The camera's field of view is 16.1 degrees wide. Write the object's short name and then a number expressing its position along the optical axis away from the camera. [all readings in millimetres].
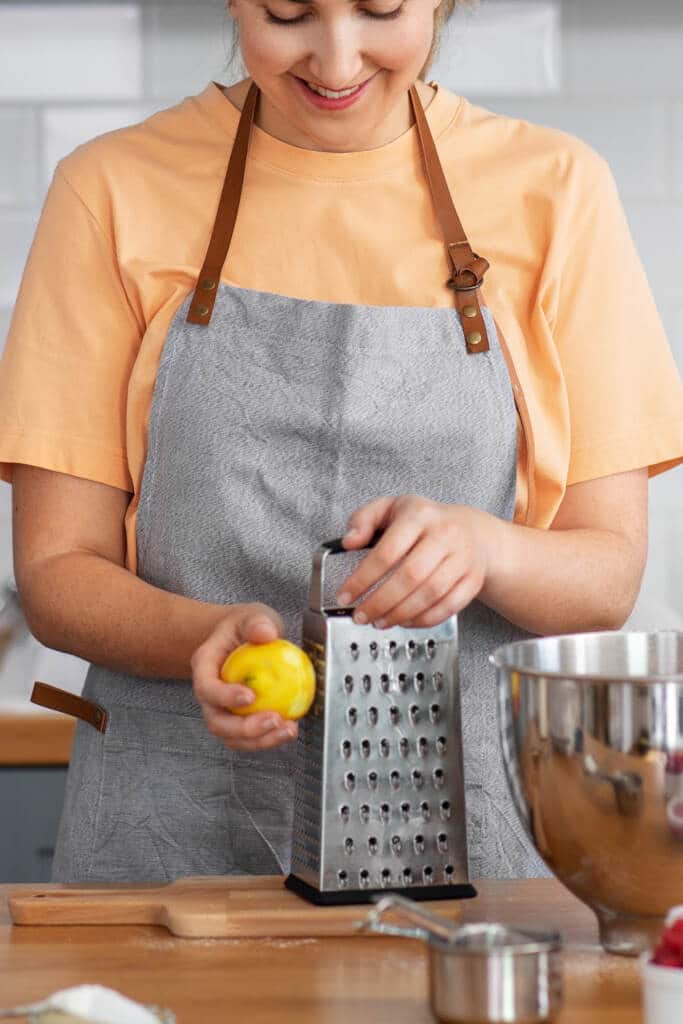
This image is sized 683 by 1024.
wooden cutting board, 1639
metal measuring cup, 1434
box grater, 1672
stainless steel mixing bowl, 1507
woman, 1923
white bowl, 1407
